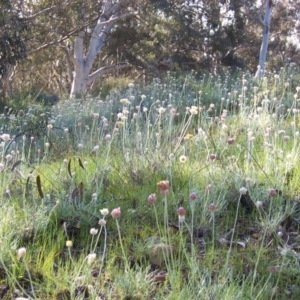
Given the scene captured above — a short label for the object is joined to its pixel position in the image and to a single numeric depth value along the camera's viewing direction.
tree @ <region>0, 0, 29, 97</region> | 11.08
